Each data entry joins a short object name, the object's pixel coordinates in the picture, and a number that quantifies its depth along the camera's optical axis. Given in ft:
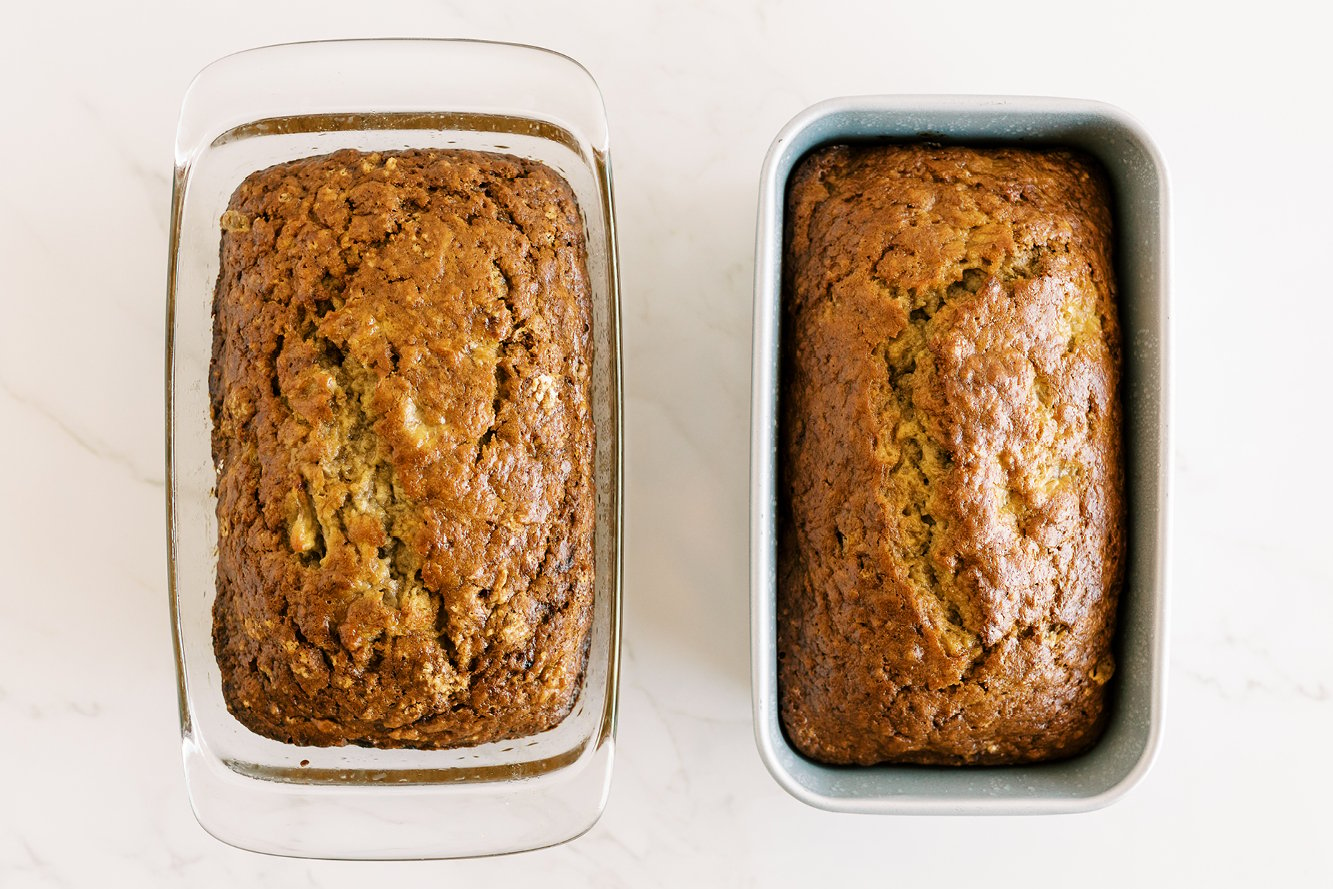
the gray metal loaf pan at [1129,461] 2.15
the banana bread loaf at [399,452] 2.10
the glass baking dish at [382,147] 2.21
